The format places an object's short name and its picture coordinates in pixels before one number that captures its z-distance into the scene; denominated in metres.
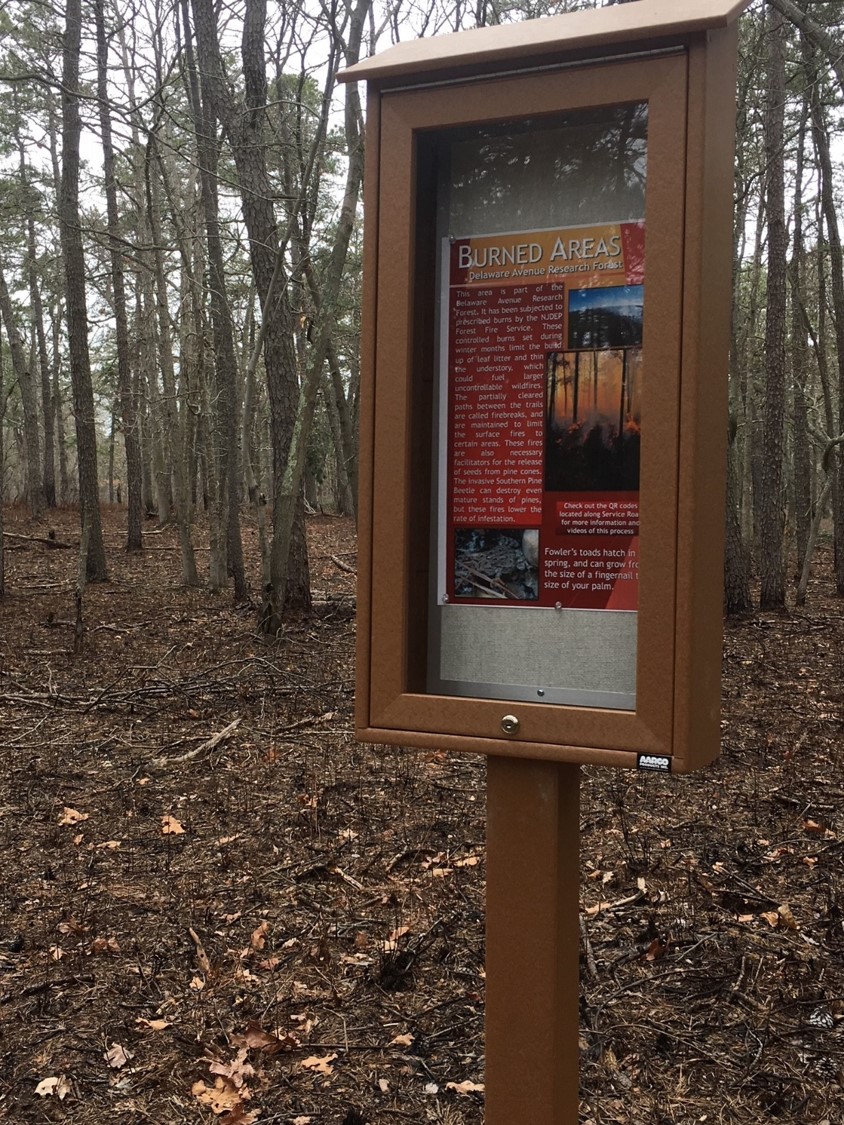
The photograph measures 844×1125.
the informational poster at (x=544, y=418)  1.99
